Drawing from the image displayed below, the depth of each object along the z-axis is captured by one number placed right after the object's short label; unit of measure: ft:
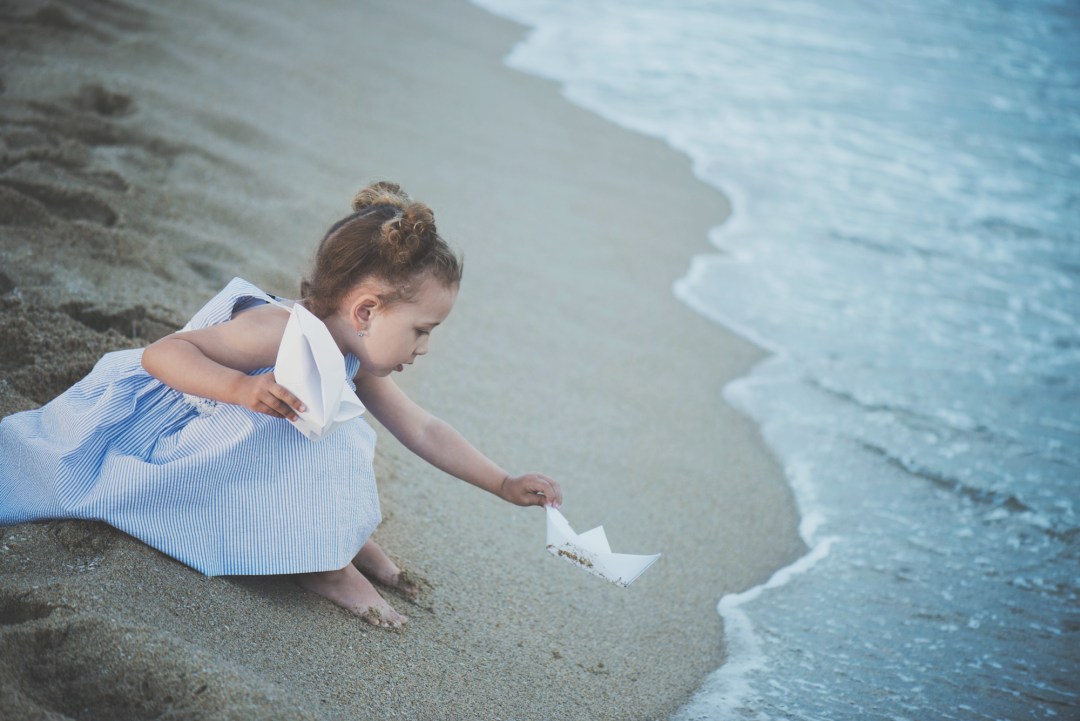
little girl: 6.55
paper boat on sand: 6.51
